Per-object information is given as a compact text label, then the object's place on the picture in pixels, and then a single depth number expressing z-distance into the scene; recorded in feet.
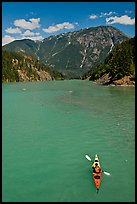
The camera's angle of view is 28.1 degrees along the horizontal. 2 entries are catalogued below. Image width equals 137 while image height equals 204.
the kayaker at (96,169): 73.18
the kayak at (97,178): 69.82
